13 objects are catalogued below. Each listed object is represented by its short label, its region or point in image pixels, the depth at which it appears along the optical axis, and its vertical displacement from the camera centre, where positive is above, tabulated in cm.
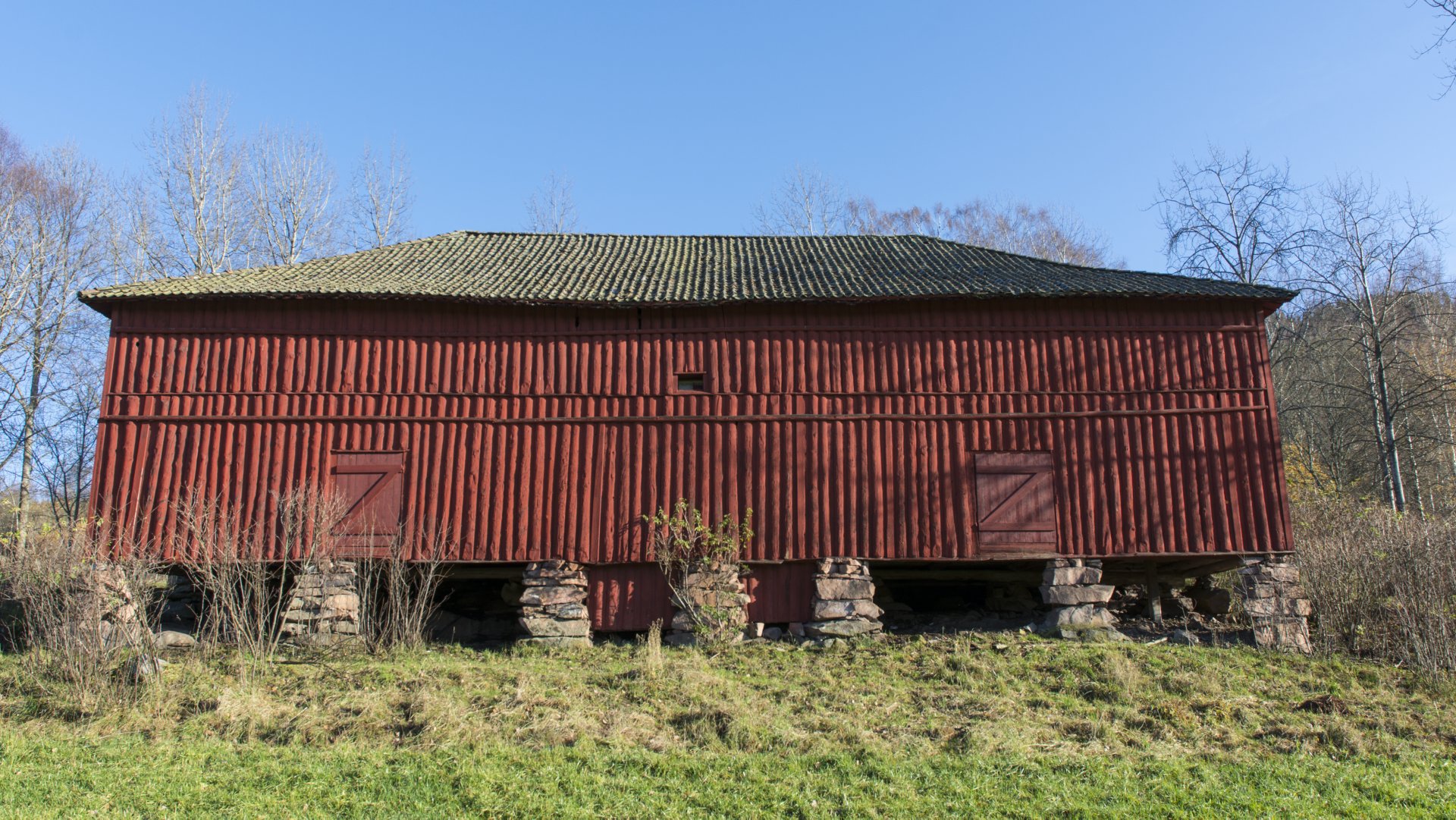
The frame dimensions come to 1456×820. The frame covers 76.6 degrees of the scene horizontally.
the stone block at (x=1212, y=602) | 1723 -73
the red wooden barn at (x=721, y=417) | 1556 +255
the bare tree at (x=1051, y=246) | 3219 +1108
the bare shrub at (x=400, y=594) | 1428 -39
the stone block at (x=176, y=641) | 1435 -107
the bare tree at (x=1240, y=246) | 2567 +891
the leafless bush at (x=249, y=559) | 1317 +18
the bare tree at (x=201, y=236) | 2717 +986
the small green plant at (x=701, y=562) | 1491 +8
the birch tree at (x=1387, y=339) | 2270 +587
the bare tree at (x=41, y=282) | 2508 +806
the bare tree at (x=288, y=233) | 2852 +1038
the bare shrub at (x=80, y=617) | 1146 -59
